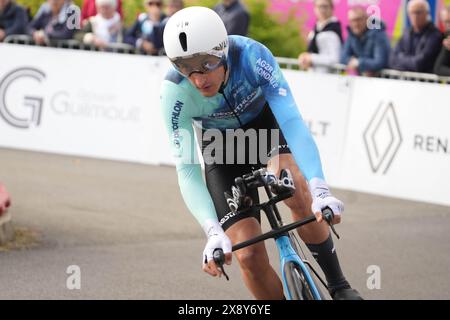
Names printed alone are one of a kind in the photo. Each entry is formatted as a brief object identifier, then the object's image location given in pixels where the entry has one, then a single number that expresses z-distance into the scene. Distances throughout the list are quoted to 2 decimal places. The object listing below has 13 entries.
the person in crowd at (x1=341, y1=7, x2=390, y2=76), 12.52
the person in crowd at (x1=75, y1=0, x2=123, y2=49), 14.90
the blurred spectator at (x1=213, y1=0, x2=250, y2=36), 13.48
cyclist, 5.50
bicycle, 5.42
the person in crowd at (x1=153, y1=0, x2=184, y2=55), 14.25
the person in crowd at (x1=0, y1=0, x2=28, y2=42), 15.67
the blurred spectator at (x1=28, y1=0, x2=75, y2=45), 14.97
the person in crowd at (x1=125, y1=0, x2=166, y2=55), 14.38
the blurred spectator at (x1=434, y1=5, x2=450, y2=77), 11.98
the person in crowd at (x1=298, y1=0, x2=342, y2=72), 13.00
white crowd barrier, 11.75
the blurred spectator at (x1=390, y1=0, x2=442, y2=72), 12.19
